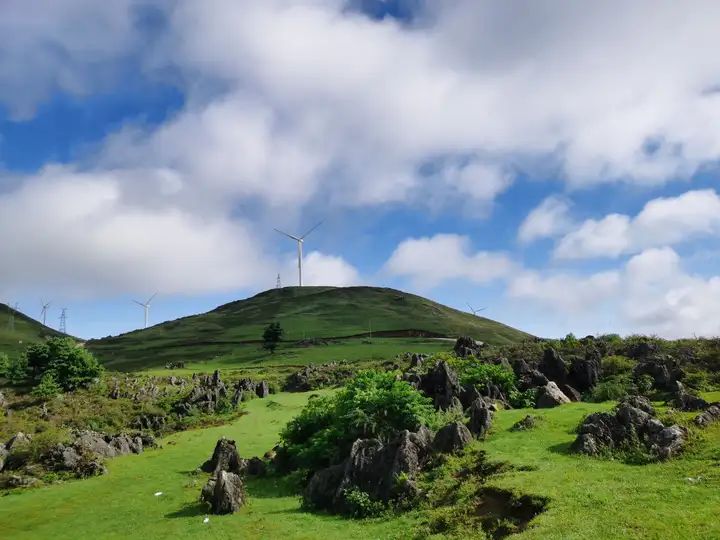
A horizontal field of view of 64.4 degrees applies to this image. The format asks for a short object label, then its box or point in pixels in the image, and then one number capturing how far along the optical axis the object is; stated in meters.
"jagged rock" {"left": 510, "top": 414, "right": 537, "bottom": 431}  34.75
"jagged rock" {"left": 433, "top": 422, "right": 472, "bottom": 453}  32.03
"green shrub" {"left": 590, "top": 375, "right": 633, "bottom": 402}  43.38
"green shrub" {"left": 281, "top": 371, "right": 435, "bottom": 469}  35.94
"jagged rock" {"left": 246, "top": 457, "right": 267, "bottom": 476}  39.19
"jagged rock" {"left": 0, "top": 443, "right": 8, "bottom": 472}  47.88
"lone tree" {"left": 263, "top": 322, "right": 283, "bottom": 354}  150.38
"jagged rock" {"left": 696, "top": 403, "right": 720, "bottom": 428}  27.90
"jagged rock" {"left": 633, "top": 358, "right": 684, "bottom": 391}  44.97
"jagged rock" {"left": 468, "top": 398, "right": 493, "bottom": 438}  34.66
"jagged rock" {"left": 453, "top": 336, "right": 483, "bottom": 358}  72.75
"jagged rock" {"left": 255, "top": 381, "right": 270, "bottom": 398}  76.88
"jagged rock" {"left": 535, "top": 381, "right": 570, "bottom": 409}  42.47
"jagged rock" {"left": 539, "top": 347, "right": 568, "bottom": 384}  50.94
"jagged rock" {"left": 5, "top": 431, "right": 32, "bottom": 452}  50.69
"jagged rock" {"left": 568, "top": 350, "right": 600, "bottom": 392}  49.03
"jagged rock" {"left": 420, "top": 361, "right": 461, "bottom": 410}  45.96
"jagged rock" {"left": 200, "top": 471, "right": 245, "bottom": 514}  30.61
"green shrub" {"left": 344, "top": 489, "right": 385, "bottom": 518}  27.33
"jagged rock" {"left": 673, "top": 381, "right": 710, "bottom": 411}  33.31
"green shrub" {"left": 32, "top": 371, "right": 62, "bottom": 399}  79.76
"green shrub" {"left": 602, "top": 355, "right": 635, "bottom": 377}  51.53
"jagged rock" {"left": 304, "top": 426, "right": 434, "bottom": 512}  28.44
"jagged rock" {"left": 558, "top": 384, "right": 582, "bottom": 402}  44.66
